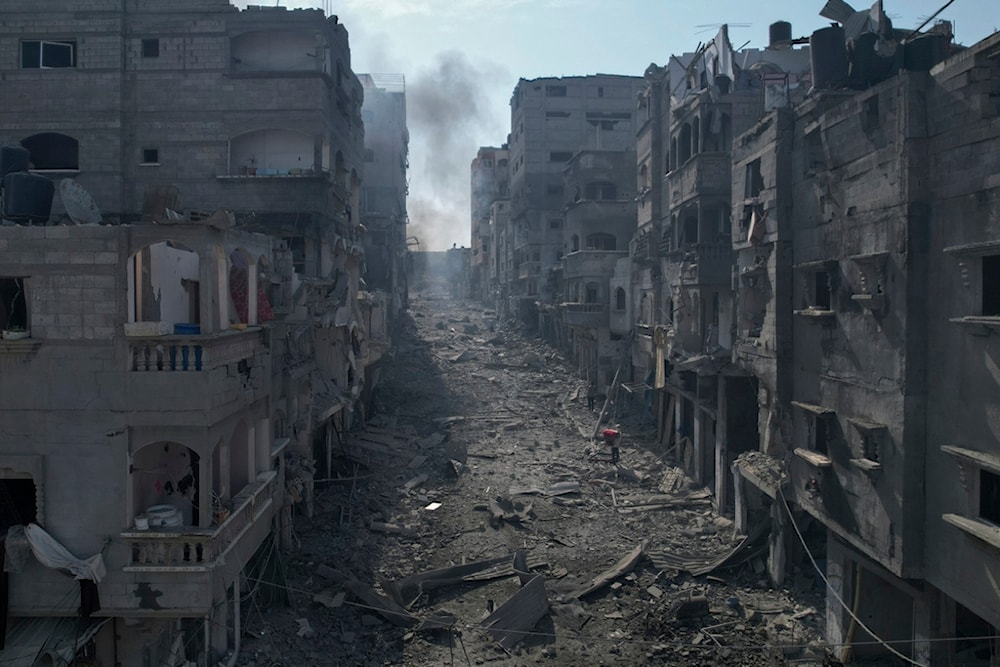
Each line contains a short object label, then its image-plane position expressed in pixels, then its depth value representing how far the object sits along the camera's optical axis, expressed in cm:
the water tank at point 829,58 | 1591
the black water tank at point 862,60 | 1521
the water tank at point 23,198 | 1386
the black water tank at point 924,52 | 1474
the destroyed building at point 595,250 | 3919
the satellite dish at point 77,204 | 1341
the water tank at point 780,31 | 2314
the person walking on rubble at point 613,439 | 2751
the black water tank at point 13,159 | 1545
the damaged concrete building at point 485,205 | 8194
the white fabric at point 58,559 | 1152
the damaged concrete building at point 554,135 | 5747
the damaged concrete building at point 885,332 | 1064
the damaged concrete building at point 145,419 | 1173
